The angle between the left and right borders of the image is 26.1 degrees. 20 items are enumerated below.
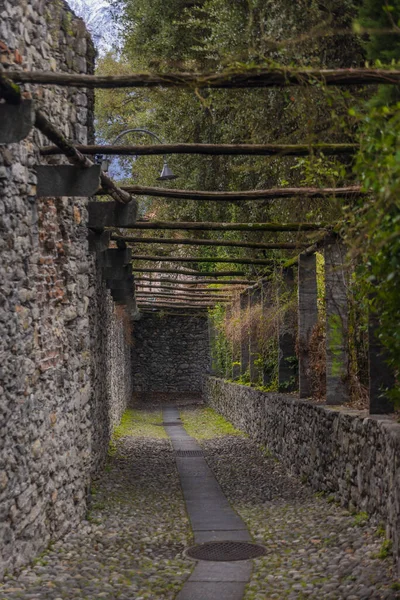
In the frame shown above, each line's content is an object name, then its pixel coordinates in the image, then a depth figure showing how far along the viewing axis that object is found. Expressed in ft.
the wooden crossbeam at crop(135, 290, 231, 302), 65.82
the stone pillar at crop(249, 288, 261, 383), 51.16
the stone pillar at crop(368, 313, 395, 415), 23.27
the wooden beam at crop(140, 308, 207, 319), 91.94
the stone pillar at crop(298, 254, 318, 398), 35.22
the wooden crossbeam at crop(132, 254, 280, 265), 39.45
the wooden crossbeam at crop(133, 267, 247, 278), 44.50
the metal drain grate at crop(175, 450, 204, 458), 44.55
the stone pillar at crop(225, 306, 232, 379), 69.12
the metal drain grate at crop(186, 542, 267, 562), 21.50
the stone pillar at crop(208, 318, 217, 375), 83.35
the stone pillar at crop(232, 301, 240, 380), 62.90
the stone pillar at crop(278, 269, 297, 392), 40.52
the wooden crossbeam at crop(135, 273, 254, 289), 50.05
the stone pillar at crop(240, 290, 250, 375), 56.40
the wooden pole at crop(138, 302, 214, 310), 77.30
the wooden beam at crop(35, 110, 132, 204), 18.18
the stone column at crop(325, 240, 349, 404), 29.89
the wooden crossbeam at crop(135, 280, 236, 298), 58.19
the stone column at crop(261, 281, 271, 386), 46.51
